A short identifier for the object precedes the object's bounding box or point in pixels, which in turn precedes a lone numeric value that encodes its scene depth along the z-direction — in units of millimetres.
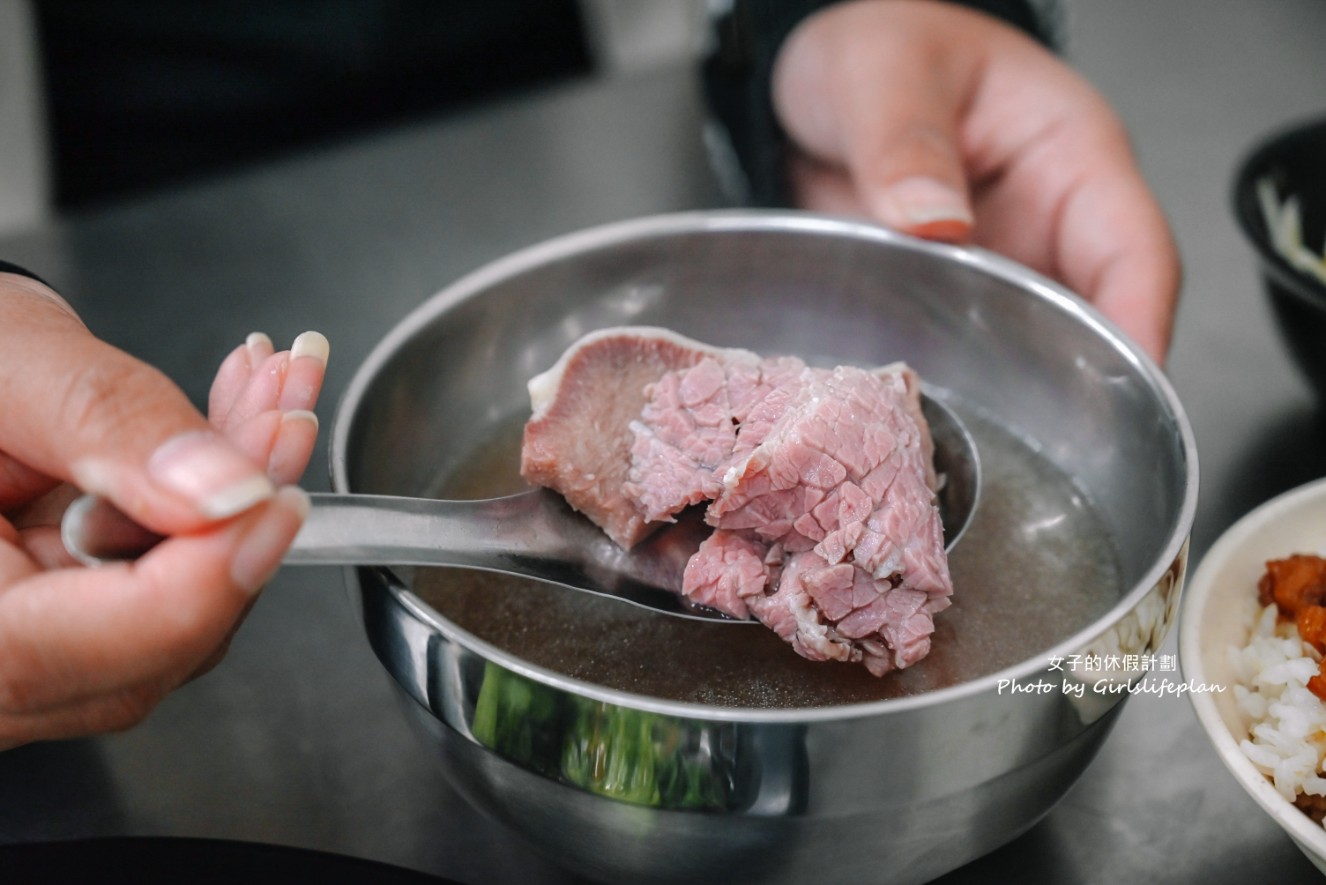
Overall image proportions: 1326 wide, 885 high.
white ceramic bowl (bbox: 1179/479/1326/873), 393
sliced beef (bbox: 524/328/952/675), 408
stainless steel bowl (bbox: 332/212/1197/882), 375
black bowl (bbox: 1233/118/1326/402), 479
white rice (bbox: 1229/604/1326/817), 399
